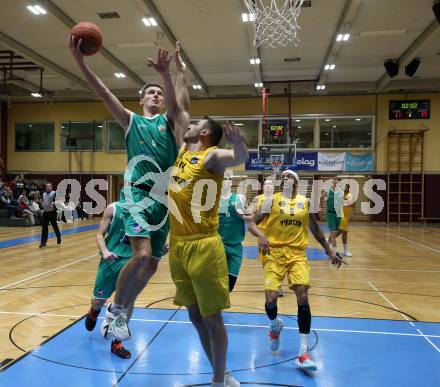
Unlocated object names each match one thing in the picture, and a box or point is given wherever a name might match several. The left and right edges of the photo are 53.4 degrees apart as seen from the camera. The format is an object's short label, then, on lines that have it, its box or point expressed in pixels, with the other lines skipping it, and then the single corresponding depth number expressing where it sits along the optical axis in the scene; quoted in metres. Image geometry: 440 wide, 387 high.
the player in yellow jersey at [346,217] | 10.61
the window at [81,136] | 23.66
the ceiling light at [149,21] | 13.27
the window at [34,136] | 24.47
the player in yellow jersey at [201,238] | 2.71
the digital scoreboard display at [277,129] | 19.77
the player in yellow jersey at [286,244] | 4.00
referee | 11.52
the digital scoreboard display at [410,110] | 20.33
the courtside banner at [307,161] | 21.78
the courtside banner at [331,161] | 21.56
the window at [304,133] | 22.19
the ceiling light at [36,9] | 12.35
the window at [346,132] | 21.86
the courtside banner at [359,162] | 21.45
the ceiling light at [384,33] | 14.58
